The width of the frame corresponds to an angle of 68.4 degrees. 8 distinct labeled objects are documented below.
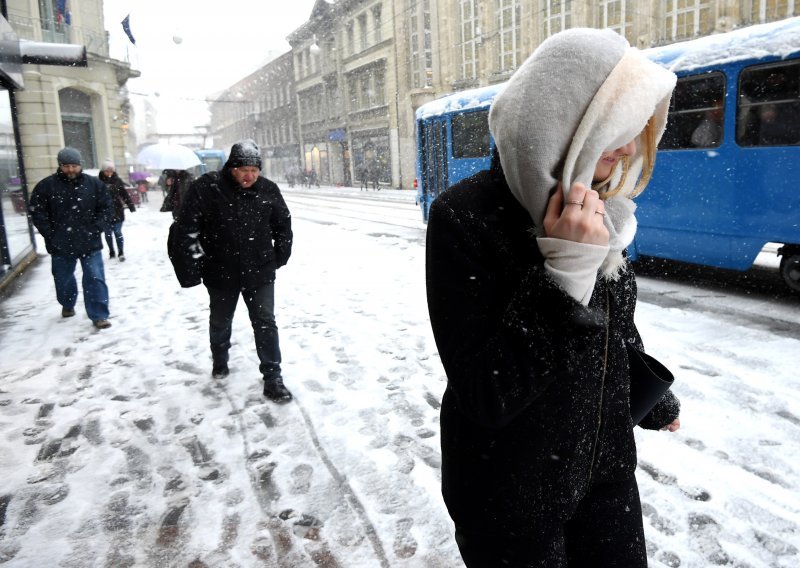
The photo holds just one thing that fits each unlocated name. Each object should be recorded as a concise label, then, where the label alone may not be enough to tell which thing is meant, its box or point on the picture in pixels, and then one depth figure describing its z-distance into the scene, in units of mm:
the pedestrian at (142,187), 31431
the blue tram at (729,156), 6762
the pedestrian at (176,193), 9484
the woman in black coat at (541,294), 1141
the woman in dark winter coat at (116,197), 11186
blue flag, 22891
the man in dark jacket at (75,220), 6406
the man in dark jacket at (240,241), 4320
